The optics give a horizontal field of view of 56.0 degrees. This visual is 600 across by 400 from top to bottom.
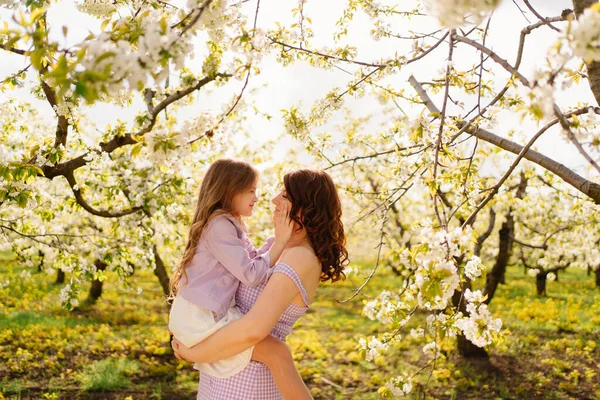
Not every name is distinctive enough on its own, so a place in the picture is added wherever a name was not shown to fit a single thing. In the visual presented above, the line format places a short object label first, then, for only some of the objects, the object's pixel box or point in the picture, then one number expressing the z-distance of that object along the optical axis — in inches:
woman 92.4
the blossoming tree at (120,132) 56.0
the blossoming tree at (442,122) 55.6
